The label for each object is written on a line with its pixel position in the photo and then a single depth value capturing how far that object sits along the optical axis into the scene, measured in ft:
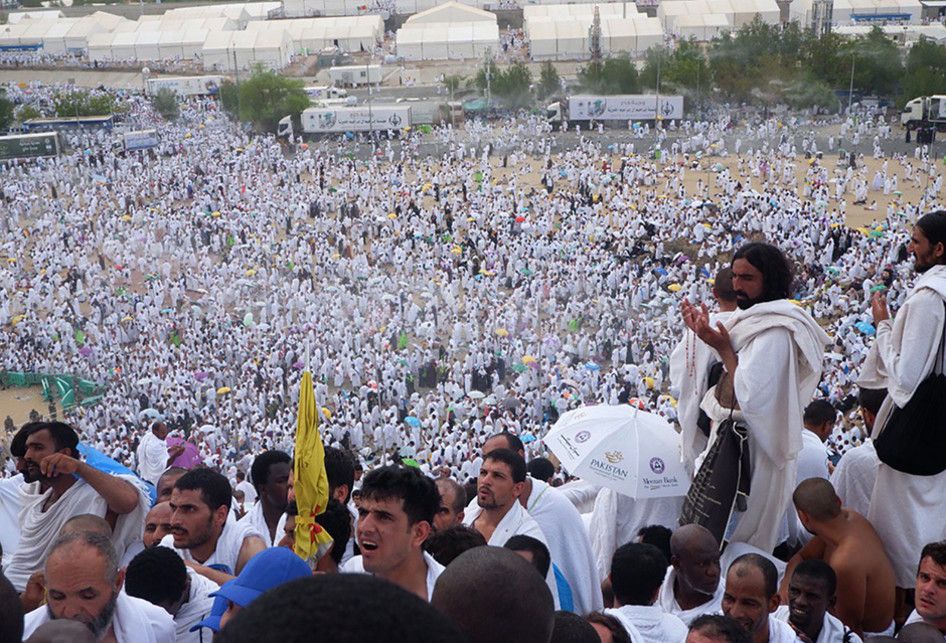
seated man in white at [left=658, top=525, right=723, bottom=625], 9.11
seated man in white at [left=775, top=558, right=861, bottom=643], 8.84
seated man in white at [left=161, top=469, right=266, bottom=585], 9.94
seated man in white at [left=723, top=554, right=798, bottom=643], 8.36
